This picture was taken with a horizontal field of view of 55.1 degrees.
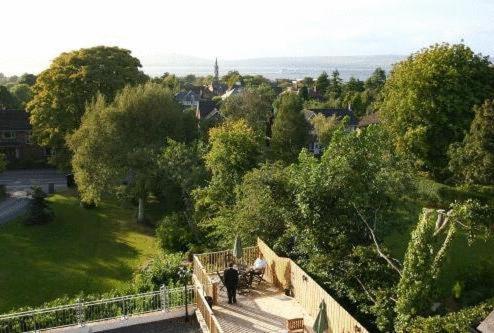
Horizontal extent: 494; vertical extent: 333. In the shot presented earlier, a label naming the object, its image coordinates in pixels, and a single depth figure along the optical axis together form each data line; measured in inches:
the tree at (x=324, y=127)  2057.1
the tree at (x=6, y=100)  3004.4
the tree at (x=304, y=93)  3934.5
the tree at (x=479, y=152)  1171.9
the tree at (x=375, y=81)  3943.9
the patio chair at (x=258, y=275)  726.4
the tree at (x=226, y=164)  1160.2
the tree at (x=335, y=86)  4026.3
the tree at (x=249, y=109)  2025.1
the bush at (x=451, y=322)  489.1
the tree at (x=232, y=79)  5711.6
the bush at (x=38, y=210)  1350.9
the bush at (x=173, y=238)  1175.0
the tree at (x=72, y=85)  1715.1
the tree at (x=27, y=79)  4062.5
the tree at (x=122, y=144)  1300.4
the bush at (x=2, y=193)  1628.0
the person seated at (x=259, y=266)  734.4
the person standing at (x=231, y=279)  665.6
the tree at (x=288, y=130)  1745.8
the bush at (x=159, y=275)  881.8
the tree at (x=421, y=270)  545.3
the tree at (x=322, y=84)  4435.8
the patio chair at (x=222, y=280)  720.3
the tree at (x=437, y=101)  1464.1
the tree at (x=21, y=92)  3417.3
